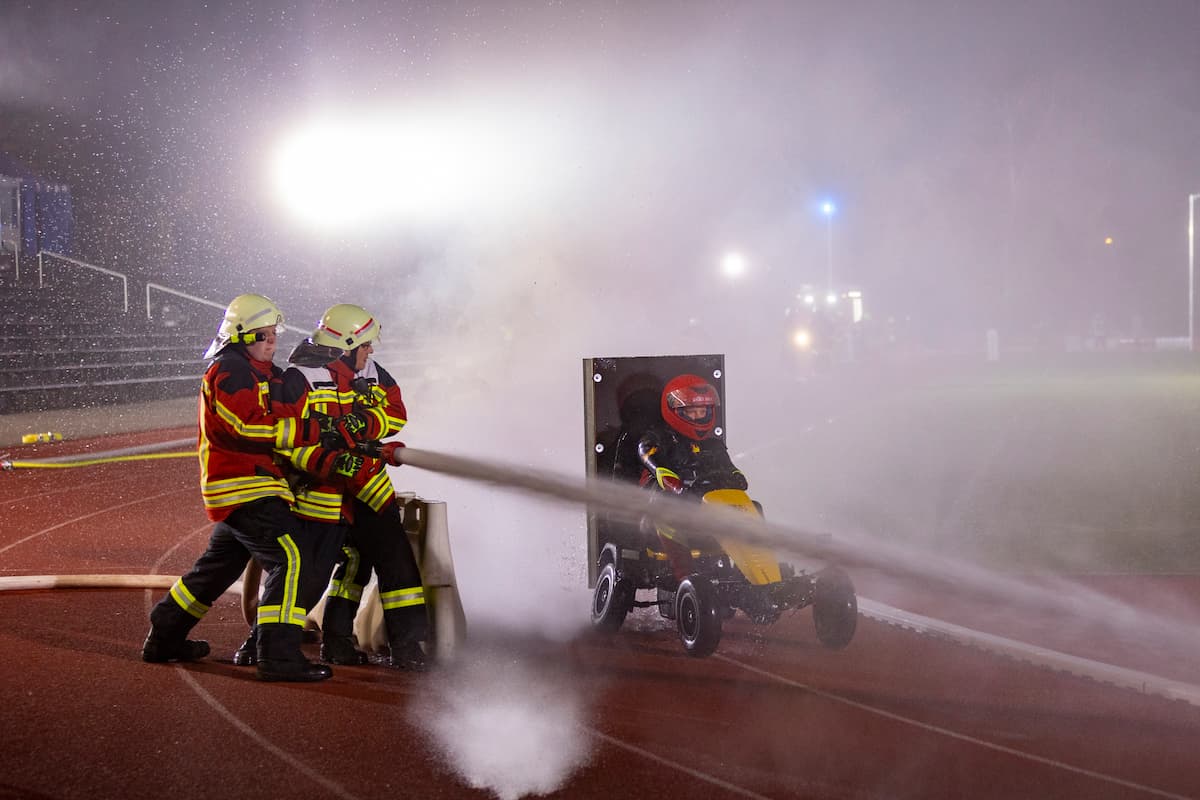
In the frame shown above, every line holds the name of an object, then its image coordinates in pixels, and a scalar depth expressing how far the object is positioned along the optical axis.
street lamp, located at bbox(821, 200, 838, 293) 52.45
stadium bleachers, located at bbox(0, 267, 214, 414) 22.77
